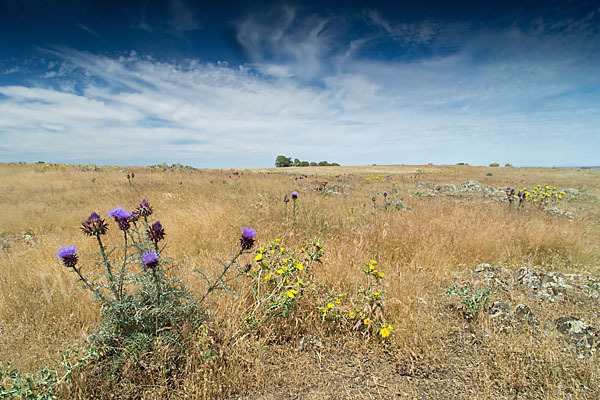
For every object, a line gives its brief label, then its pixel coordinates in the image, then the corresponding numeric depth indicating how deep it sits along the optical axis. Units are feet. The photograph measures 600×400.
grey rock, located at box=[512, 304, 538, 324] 7.34
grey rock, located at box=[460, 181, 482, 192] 39.32
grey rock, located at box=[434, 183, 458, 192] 40.66
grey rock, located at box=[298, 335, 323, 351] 7.12
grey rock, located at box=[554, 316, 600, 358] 6.17
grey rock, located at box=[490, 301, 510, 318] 7.64
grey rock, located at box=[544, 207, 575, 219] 20.76
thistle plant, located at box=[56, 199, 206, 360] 5.53
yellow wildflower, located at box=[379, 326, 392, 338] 6.62
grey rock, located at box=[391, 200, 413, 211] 22.01
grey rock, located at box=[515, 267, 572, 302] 8.80
